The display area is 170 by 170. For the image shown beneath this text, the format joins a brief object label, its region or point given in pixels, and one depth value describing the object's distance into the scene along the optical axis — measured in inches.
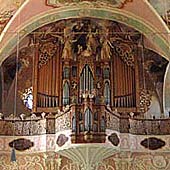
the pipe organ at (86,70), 729.0
